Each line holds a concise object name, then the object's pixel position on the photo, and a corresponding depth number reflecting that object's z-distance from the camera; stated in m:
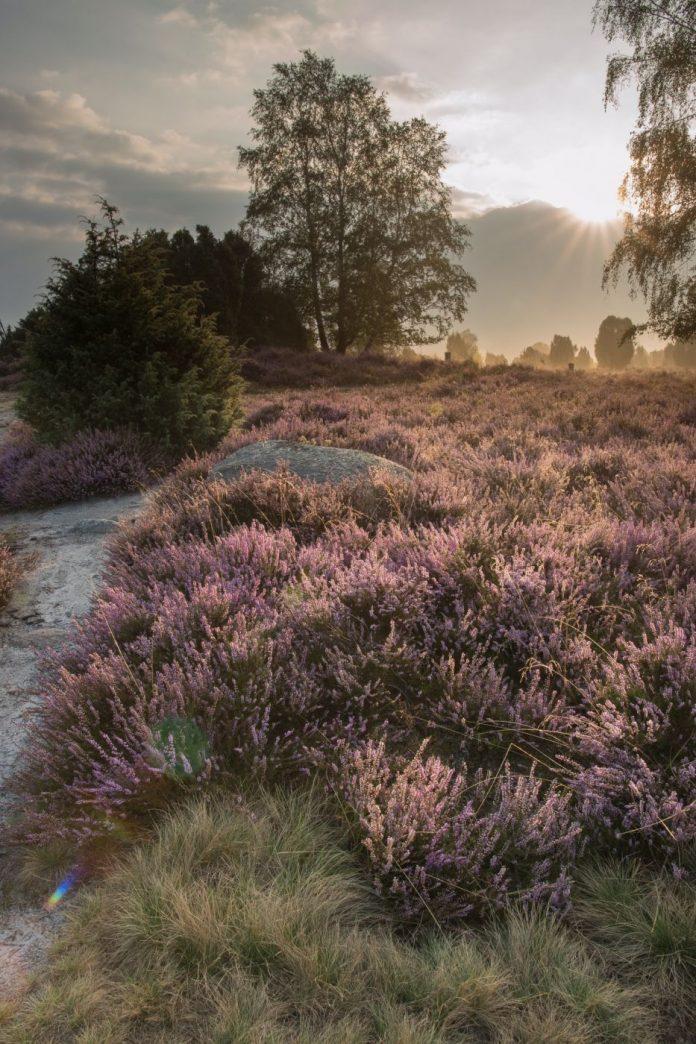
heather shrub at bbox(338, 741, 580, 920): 2.00
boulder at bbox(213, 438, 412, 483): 6.14
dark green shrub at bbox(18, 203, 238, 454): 8.73
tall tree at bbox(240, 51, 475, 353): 26.92
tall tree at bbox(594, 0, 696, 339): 14.59
